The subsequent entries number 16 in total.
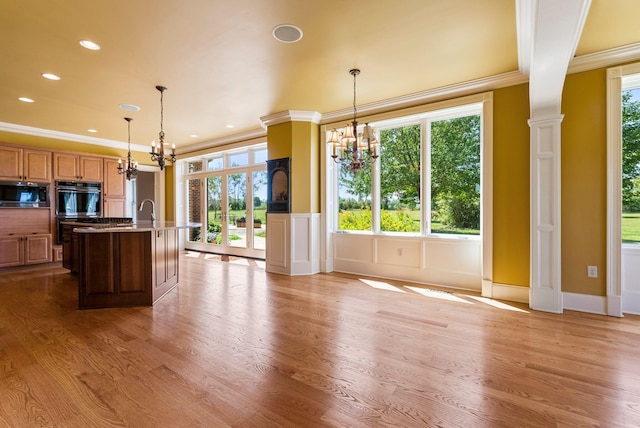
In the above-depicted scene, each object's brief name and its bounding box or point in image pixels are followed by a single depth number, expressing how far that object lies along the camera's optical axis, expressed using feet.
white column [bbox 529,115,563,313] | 11.19
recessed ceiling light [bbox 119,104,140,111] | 15.96
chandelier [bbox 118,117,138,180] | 18.24
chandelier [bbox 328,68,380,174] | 11.39
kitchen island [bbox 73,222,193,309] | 11.44
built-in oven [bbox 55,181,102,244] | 19.85
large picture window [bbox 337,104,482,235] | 14.56
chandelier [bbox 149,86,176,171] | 13.30
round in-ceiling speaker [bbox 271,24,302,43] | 9.18
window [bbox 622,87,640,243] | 11.14
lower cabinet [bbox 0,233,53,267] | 17.71
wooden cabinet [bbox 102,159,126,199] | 22.30
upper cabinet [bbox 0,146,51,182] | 17.89
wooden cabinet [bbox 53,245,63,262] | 19.58
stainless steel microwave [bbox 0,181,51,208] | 17.84
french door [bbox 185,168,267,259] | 23.49
